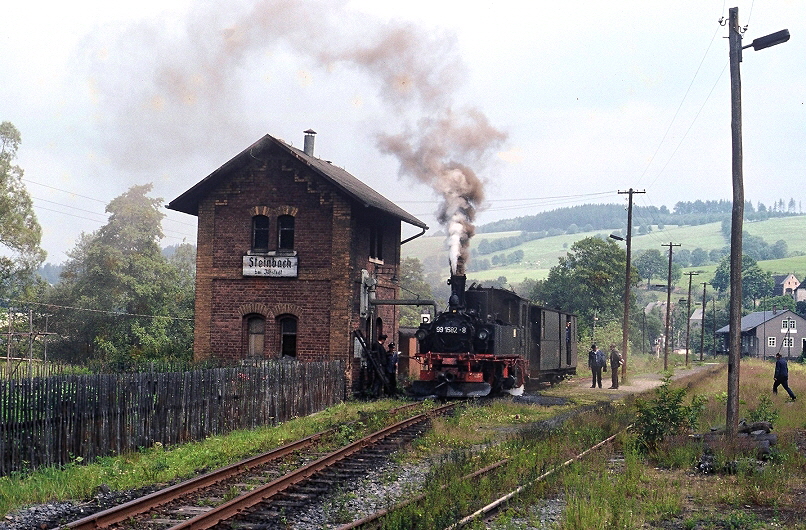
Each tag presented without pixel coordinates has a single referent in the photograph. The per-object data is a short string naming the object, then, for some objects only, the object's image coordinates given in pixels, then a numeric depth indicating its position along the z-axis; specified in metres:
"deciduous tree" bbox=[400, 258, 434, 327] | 82.00
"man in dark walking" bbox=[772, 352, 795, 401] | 22.77
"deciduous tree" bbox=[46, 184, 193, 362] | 48.50
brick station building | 22.70
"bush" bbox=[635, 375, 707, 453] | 12.96
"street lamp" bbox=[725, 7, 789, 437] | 13.70
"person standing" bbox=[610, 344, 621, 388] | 29.66
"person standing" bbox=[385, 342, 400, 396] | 23.11
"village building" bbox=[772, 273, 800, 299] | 150.65
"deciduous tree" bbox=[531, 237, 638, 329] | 69.31
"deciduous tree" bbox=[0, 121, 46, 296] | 42.97
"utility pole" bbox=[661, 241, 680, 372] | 47.67
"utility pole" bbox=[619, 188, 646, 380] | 35.78
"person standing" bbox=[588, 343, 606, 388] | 28.83
